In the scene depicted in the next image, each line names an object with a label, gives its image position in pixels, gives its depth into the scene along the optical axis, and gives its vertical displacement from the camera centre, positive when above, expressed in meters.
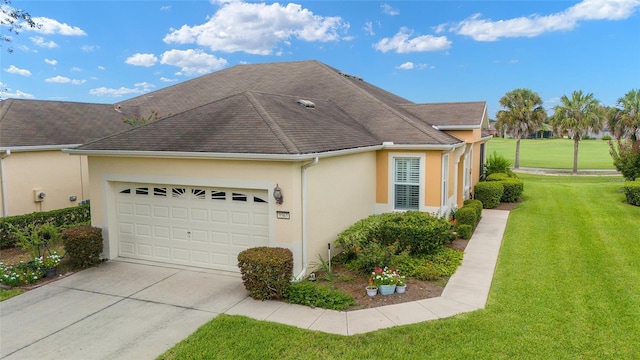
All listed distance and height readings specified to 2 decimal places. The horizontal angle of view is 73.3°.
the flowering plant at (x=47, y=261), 10.16 -2.71
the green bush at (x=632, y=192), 19.03 -2.34
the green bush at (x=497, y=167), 24.42 -1.45
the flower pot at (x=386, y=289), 8.91 -3.02
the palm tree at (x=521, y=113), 38.88 +2.54
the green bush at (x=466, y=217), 14.41 -2.52
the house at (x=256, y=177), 9.78 -0.86
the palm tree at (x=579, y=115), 34.84 +2.04
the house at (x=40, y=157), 14.50 -0.34
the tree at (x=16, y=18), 11.95 +3.65
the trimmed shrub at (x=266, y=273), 8.67 -2.61
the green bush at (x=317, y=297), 8.36 -3.04
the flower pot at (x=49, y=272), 10.20 -2.97
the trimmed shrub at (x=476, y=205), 15.73 -2.40
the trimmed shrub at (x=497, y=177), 21.91 -1.82
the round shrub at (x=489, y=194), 19.33 -2.36
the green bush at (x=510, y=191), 20.55 -2.37
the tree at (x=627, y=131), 22.17 +0.61
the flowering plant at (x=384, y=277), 8.98 -2.83
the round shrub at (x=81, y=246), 10.76 -2.50
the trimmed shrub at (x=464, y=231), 13.68 -2.84
